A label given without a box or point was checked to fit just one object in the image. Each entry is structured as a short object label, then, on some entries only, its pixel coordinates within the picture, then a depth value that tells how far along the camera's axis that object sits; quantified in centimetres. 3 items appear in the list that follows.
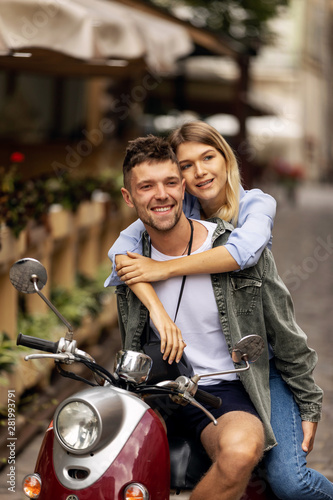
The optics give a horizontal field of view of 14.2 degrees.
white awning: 783
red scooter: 372
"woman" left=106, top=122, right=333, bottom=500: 447
